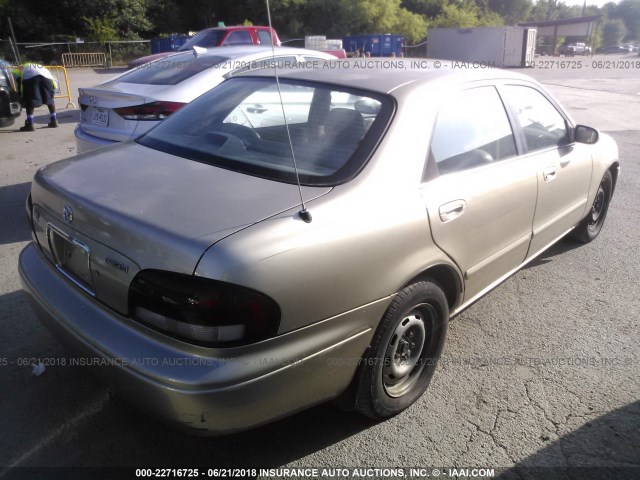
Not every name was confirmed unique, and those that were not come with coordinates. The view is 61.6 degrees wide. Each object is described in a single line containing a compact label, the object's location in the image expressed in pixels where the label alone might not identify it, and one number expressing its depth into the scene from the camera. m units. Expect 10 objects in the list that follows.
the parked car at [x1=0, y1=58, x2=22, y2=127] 8.77
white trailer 38.69
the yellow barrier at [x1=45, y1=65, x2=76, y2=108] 13.11
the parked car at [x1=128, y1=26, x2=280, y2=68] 14.05
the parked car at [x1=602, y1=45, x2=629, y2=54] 74.25
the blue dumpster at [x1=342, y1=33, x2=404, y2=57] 37.50
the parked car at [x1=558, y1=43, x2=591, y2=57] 63.03
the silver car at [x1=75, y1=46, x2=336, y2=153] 5.30
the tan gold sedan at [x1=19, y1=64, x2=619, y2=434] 1.93
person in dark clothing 9.50
